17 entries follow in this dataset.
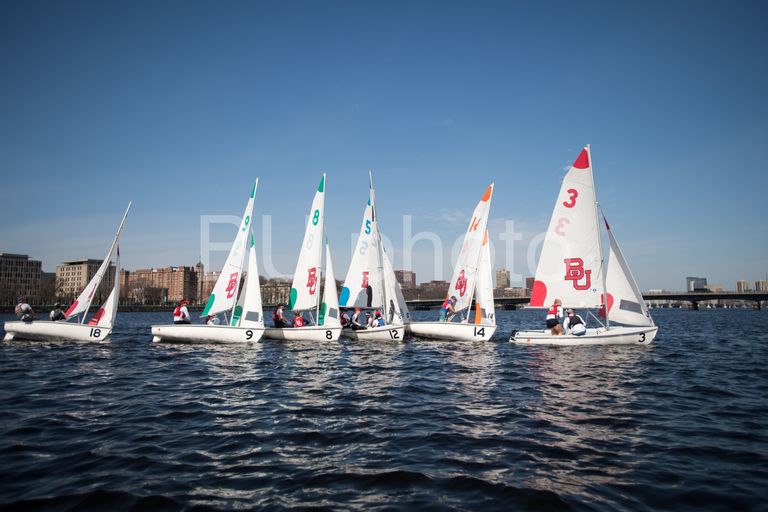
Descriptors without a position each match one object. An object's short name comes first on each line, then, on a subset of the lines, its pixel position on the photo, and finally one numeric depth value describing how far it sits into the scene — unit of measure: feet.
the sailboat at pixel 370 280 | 86.61
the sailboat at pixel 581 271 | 69.67
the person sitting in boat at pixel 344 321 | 90.12
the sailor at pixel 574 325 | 67.87
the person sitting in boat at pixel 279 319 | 82.48
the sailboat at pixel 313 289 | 76.74
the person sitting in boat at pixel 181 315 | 76.74
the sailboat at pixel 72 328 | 71.56
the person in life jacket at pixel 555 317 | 70.74
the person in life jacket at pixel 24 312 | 75.43
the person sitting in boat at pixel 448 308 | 87.15
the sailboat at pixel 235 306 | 72.43
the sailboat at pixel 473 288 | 78.12
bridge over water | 332.39
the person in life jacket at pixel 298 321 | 81.71
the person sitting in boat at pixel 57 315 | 76.54
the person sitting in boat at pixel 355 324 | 84.79
